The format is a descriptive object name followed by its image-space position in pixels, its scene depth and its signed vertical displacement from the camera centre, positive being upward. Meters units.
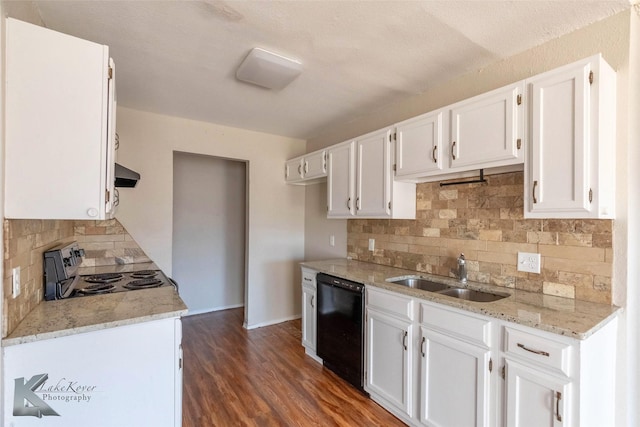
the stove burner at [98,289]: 1.88 -0.50
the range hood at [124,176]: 1.96 +0.24
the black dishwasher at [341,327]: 2.42 -0.98
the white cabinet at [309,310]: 2.98 -0.98
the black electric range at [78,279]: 1.74 -0.49
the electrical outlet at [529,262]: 1.91 -0.31
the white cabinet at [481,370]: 1.34 -0.83
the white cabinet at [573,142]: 1.50 +0.37
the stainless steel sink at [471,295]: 2.04 -0.57
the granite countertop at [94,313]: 1.28 -0.50
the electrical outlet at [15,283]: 1.28 -0.31
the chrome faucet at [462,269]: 2.23 -0.41
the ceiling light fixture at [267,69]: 2.04 +1.03
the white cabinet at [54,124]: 1.21 +0.36
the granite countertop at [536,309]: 1.36 -0.50
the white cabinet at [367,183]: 2.55 +0.27
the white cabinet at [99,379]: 1.24 -0.74
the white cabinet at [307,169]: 3.29 +0.52
